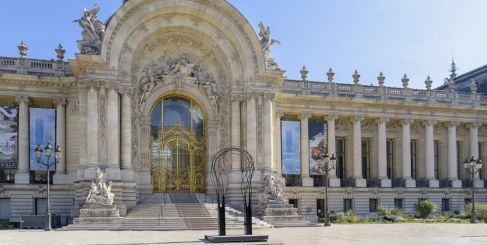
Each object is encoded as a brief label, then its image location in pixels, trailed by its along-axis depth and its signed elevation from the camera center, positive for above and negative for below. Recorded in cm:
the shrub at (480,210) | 4444 -479
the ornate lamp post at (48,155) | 3196 -20
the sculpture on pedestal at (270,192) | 3747 -270
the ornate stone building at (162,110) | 3719 +279
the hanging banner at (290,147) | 4547 +21
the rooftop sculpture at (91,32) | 3706 +750
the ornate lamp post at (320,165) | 4283 -122
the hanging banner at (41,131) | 3972 +138
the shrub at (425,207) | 4603 -457
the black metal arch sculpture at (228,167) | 3891 -114
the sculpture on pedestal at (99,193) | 3344 -244
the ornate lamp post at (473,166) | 4128 -125
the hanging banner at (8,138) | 3912 +91
